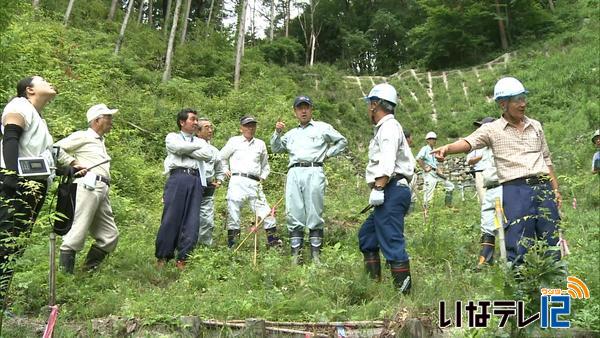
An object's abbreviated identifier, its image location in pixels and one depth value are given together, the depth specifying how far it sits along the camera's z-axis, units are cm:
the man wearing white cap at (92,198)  492
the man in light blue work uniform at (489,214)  590
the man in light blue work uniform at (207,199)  652
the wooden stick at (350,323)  355
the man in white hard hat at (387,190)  441
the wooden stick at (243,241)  596
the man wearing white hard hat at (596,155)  725
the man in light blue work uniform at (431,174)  1057
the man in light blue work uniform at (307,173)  579
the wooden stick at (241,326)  352
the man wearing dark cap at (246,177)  665
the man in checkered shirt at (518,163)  417
